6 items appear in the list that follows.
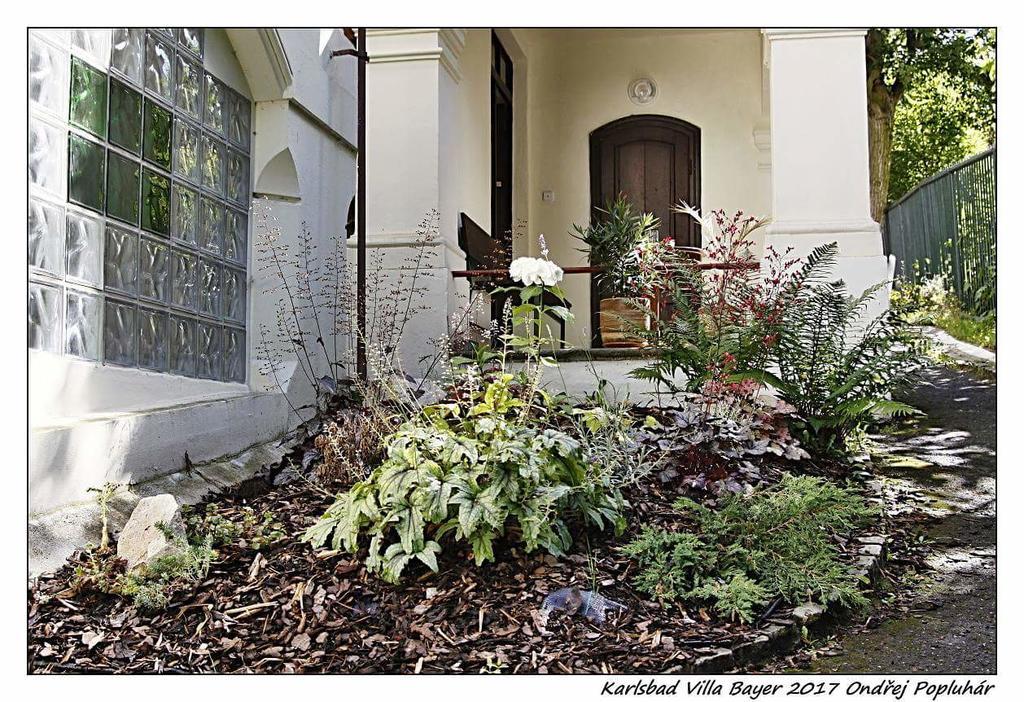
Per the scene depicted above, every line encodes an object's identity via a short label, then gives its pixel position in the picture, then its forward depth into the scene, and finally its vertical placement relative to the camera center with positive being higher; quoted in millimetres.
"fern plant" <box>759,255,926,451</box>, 4070 -48
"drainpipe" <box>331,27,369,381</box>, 4418 +769
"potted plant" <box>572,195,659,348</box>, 5008 +612
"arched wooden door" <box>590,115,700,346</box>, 7441 +1558
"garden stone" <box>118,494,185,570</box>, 3047 -595
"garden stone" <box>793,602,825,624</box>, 2932 -854
